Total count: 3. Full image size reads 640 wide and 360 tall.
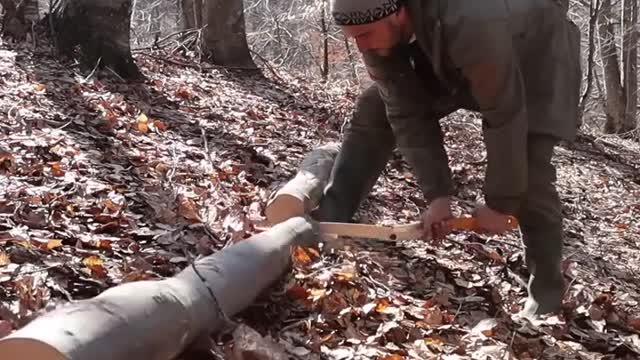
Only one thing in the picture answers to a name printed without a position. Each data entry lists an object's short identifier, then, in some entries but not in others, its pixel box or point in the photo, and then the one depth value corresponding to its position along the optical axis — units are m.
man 2.97
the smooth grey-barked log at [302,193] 4.04
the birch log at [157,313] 1.95
